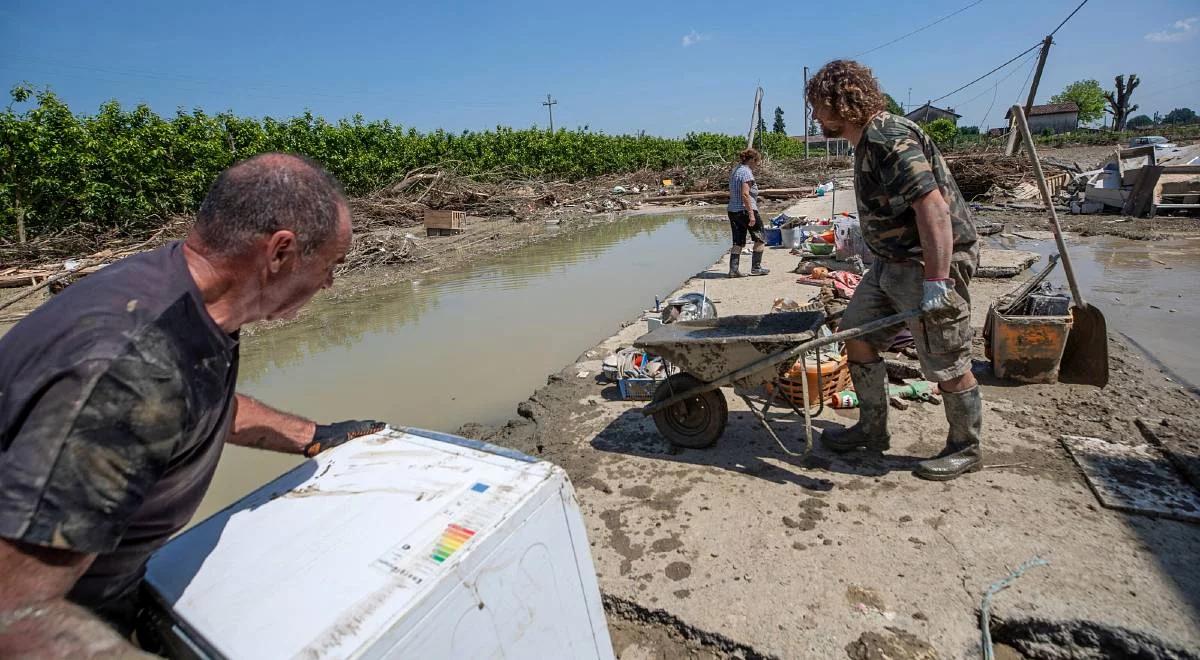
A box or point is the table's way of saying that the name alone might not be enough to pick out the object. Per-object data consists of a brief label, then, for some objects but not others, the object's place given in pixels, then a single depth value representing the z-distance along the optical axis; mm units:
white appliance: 1081
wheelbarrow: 3035
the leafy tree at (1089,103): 72062
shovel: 3953
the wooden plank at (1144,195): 12242
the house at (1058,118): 65812
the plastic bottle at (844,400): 4031
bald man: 914
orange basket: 3904
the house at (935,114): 63144
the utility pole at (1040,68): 10547
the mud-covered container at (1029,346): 4074
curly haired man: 2770
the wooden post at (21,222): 11789
